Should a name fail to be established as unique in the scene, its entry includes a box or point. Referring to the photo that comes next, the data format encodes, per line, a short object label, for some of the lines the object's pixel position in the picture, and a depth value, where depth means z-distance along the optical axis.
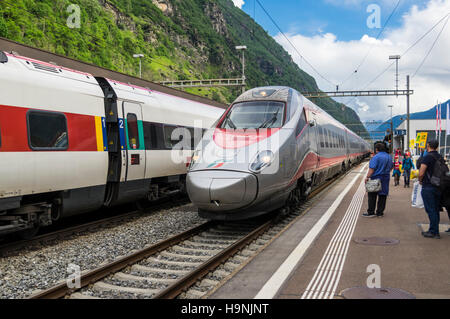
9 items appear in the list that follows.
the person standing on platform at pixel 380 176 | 8.91
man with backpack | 6.65
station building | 57.16
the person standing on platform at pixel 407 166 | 15.61
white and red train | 6.27
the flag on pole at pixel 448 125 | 16.02
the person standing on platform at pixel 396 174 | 16.52
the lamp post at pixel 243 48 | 25.39
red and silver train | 6.80
